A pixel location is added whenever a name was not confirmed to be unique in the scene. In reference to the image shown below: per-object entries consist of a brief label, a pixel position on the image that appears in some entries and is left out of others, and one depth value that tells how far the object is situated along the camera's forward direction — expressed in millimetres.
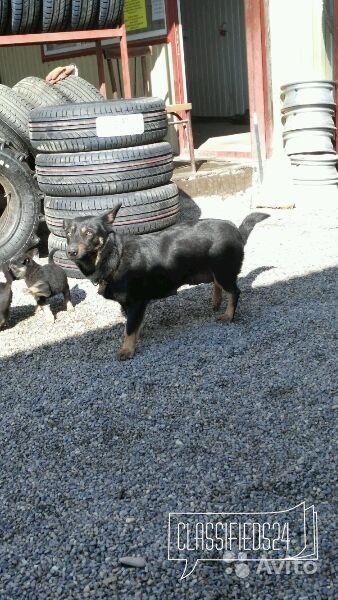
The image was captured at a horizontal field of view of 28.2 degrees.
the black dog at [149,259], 4105
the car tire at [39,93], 6504
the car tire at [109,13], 7453
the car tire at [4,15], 6961
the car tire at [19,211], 5949
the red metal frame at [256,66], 8128
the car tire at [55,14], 7152
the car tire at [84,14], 7324
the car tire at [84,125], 5508
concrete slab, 8141
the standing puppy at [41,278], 4953
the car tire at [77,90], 6824
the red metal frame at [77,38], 7133
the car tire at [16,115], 6203
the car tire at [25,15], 7000
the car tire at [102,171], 5523
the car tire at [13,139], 6068
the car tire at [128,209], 5547
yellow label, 9891
